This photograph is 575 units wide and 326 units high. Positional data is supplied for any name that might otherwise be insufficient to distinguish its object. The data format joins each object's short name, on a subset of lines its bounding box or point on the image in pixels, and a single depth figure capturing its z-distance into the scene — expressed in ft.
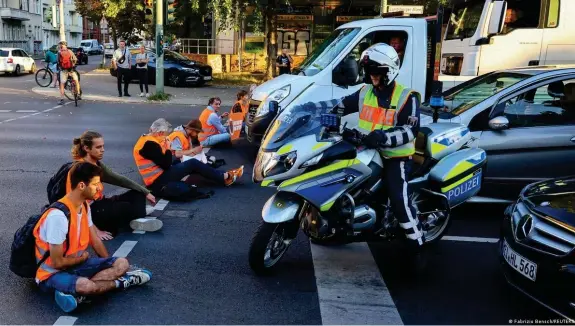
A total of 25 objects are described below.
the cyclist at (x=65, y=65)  55.16
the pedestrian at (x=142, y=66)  60.70
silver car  19.57
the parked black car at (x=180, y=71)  77.77
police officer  13.78
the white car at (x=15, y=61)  90.68
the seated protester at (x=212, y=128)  32.50
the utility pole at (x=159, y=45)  58.53
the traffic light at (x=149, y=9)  58.44
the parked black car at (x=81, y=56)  132.90
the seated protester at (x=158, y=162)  21.38
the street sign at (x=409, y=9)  47.69
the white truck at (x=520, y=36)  32.86
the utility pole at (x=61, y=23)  94.79
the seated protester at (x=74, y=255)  12.22
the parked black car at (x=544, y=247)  10.73
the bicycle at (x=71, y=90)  54.70
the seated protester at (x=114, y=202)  16.89
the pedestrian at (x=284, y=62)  71.20
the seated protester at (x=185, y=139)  25.02
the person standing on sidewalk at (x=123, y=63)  58.85
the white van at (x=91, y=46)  202.80
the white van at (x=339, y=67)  28.17
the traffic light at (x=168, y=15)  60.29
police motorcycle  13.29
